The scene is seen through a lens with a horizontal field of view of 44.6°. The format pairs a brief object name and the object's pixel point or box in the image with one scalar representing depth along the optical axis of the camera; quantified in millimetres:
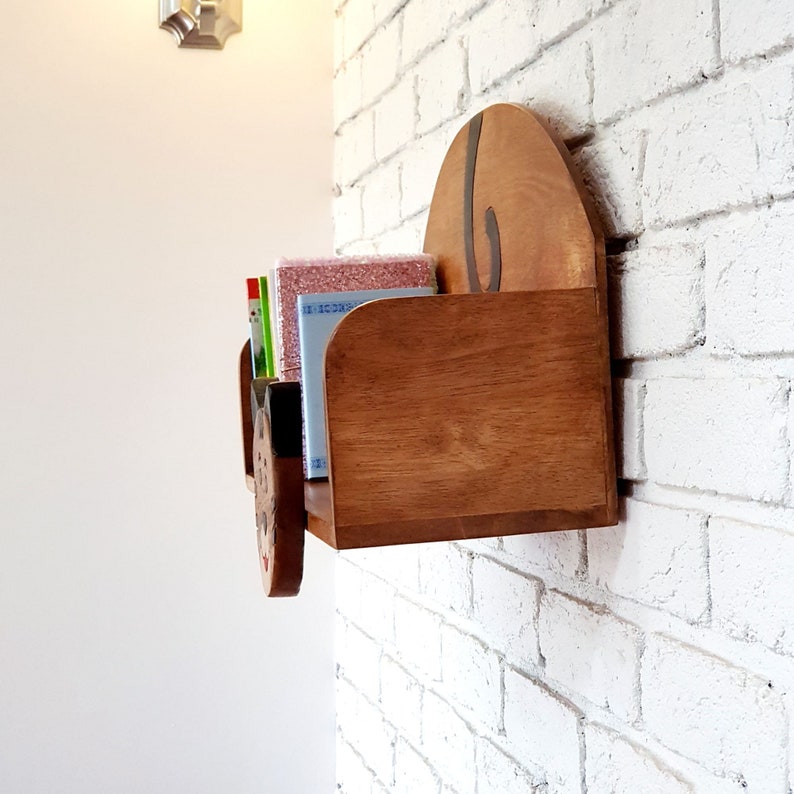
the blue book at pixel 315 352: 728
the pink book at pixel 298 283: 798
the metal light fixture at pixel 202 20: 1390
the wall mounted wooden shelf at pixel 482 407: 614
